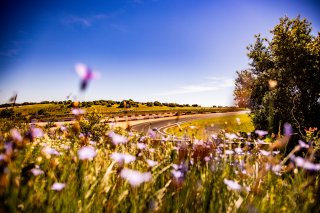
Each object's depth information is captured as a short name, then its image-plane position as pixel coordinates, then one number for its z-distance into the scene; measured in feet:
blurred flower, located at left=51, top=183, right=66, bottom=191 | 4.82
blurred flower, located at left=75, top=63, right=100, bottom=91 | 3.28
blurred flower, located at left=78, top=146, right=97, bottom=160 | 5.47
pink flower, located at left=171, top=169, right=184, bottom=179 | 6.28
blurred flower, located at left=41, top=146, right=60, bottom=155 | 6.86
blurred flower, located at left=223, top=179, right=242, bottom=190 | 5.65
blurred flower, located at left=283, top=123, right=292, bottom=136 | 6.39
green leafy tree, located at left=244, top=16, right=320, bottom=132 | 56.79
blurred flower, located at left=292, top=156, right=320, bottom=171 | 6.12
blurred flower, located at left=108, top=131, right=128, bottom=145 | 6.38
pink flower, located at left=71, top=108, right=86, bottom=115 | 5.51
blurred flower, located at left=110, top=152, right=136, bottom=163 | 5.58
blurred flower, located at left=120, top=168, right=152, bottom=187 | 5.03
